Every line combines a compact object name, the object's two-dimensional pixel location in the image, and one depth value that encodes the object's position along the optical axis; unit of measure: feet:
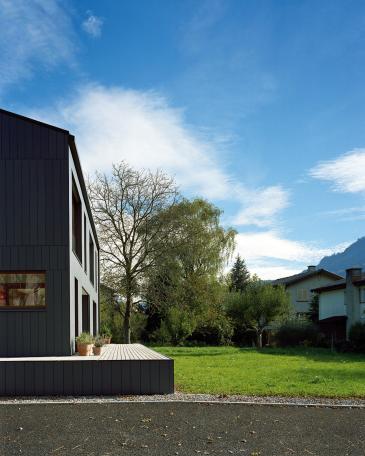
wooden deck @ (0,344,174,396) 36.27
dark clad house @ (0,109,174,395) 43.34
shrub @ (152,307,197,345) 116.57
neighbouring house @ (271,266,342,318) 167.73
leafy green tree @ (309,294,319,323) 145.08
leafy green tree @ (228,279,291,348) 109.60
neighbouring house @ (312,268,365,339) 114.83
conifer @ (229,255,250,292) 181.88
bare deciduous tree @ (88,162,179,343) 111.04
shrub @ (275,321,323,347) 108.58
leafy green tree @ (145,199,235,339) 111.45
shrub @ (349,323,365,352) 96.53
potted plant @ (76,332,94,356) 43.99
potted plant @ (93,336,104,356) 45.42
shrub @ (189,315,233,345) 123.24
